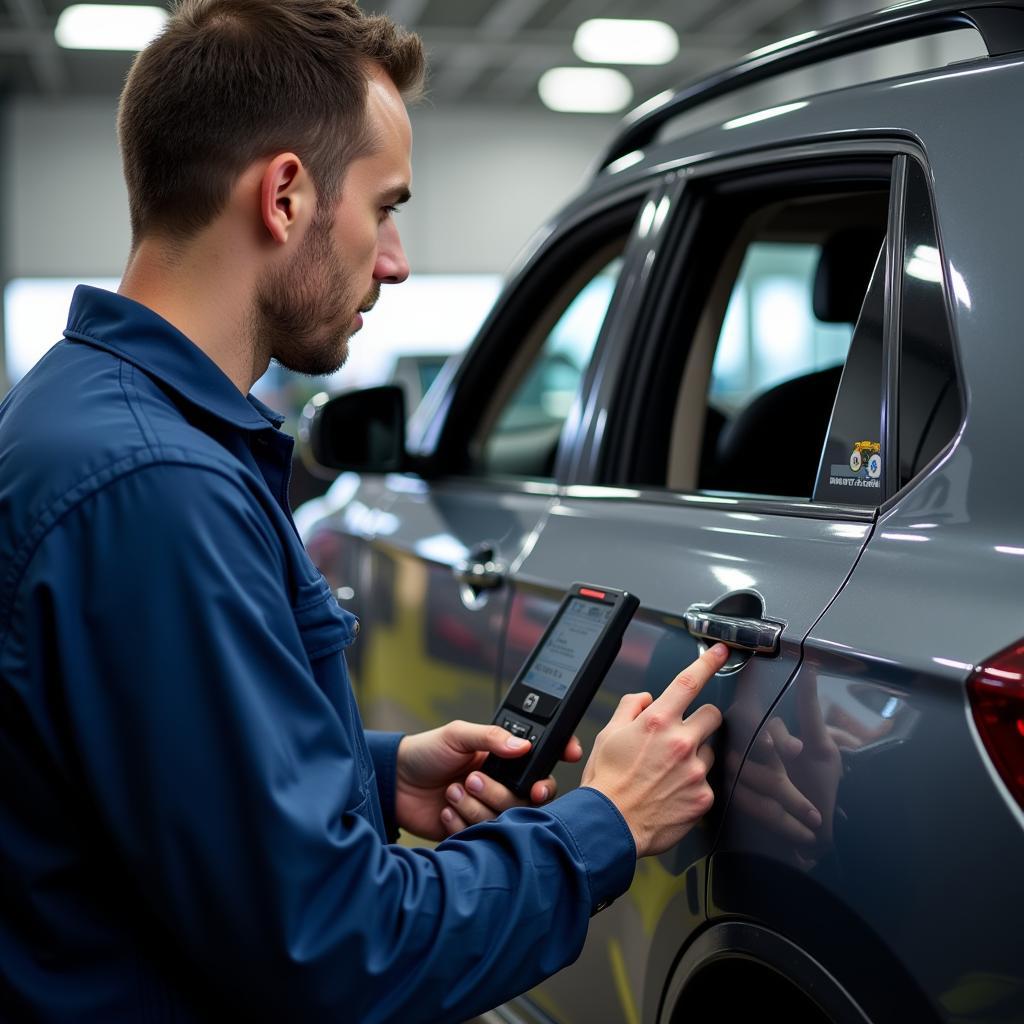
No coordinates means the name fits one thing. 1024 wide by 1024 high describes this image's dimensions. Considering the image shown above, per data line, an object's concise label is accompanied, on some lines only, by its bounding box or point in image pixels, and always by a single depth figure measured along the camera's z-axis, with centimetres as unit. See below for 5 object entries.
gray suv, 113
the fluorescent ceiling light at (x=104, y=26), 981
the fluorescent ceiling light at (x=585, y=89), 1241
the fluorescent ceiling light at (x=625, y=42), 1080
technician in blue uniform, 99
